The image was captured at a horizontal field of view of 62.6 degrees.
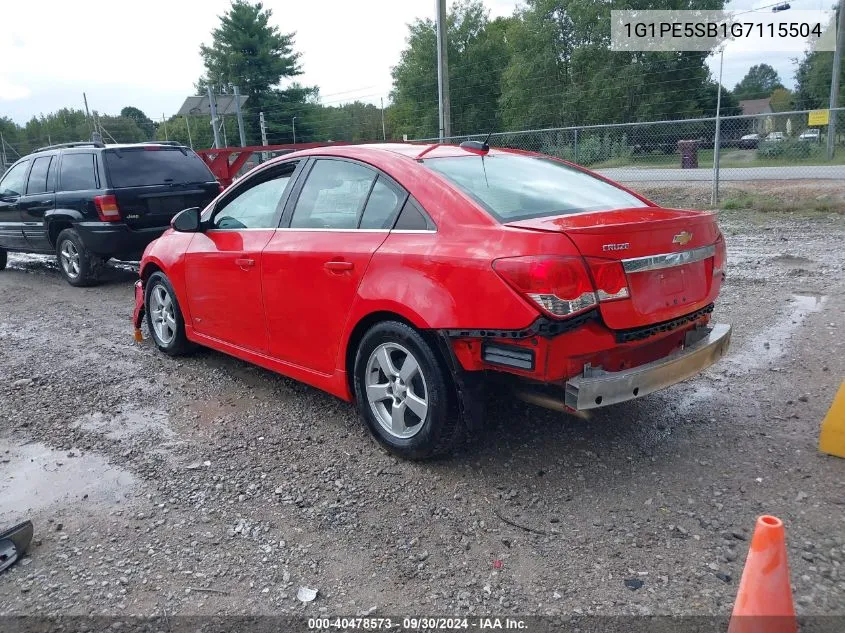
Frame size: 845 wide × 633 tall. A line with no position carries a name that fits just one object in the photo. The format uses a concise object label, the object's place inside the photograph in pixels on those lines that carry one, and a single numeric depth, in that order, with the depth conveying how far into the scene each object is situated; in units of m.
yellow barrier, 3.48
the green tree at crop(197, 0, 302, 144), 45.22
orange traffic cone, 2.16
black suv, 8.40
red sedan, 3.05
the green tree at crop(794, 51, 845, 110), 31.15
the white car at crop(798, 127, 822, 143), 16.99
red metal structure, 12.49
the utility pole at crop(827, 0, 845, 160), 20.16
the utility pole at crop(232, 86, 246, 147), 19.09
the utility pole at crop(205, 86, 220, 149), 18.46
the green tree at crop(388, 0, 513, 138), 38.81
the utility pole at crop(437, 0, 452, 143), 17.00
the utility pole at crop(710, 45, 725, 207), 12.29
